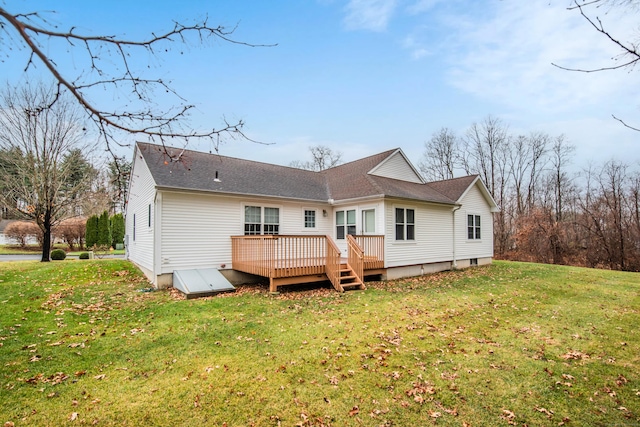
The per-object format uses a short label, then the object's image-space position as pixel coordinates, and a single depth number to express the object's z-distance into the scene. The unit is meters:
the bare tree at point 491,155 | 29.19
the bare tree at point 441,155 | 31.16
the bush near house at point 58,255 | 17.91
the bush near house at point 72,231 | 26.72
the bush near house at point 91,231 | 25.69
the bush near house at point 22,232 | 26.91
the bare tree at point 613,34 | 2.10
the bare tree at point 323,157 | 36.34
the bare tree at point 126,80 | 2.24
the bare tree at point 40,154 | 14.38
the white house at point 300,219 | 9.87
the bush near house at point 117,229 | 28.03
